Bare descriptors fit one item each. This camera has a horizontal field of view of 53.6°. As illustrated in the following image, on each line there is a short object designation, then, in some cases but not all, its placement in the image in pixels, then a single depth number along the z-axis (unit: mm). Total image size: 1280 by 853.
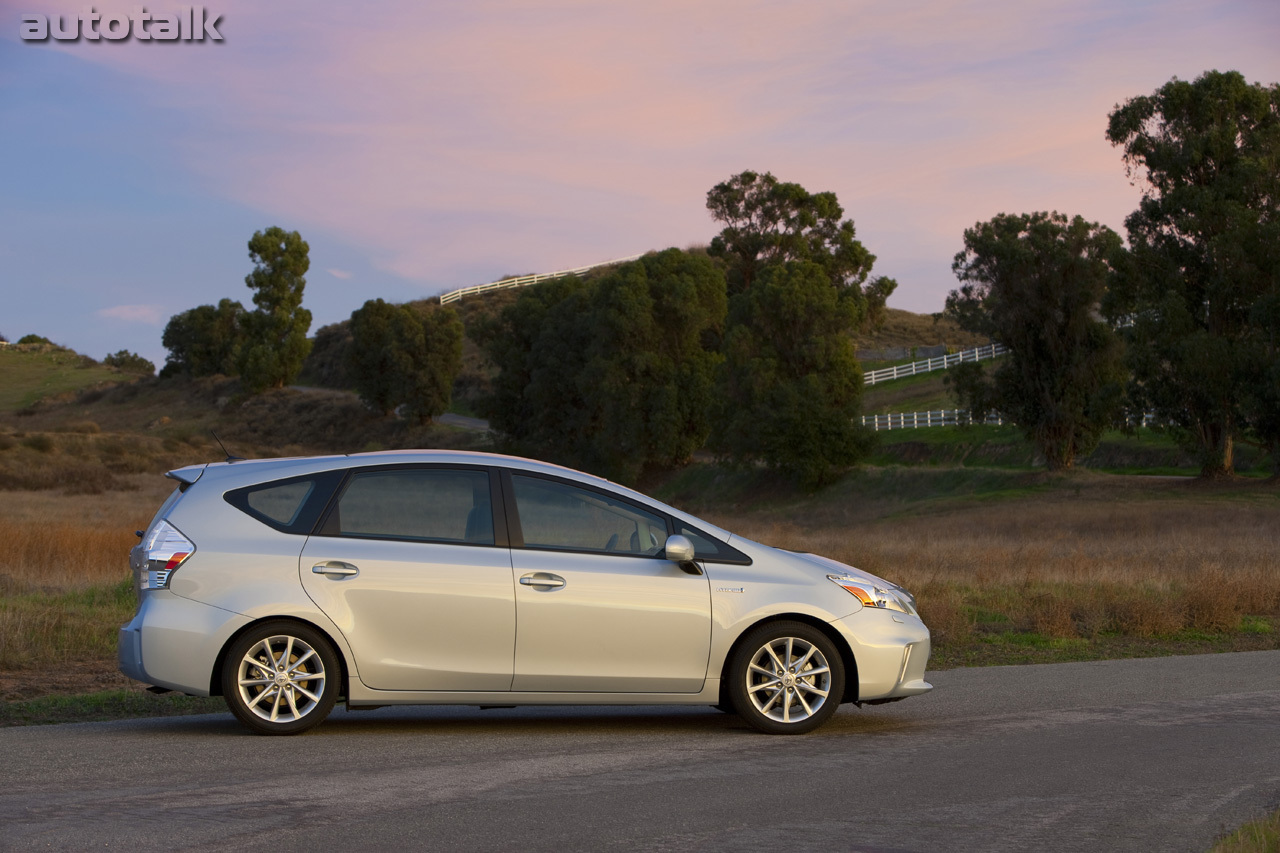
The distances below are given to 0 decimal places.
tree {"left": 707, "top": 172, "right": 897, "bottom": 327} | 81125
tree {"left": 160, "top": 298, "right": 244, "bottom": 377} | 105438
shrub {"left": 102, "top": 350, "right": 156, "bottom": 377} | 135250
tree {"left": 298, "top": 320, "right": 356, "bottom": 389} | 110250
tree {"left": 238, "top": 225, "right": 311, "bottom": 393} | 92750
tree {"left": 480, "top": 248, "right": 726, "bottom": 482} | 65625
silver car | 7621
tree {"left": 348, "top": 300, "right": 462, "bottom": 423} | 85812
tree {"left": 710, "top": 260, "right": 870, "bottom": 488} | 56625
